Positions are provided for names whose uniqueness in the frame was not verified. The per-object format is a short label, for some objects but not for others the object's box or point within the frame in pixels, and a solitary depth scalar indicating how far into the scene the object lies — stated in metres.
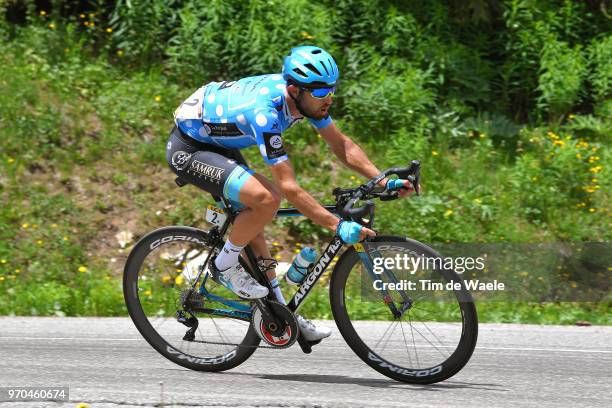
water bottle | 11.45
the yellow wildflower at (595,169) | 20.08
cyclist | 10.63
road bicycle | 10.87
